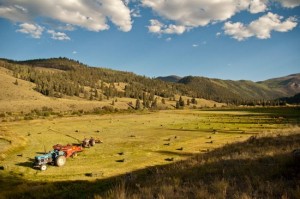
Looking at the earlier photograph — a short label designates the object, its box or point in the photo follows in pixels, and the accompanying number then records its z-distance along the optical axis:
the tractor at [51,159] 27.23
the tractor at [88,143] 37.88
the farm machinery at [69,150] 31.23
